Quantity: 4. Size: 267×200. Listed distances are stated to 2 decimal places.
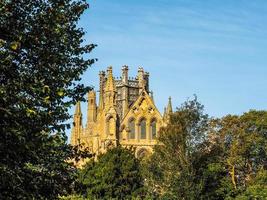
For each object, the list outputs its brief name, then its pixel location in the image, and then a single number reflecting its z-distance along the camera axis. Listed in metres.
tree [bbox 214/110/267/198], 61.06
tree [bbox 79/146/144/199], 65.81
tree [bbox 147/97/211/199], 51.44
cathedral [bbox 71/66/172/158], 100.38
